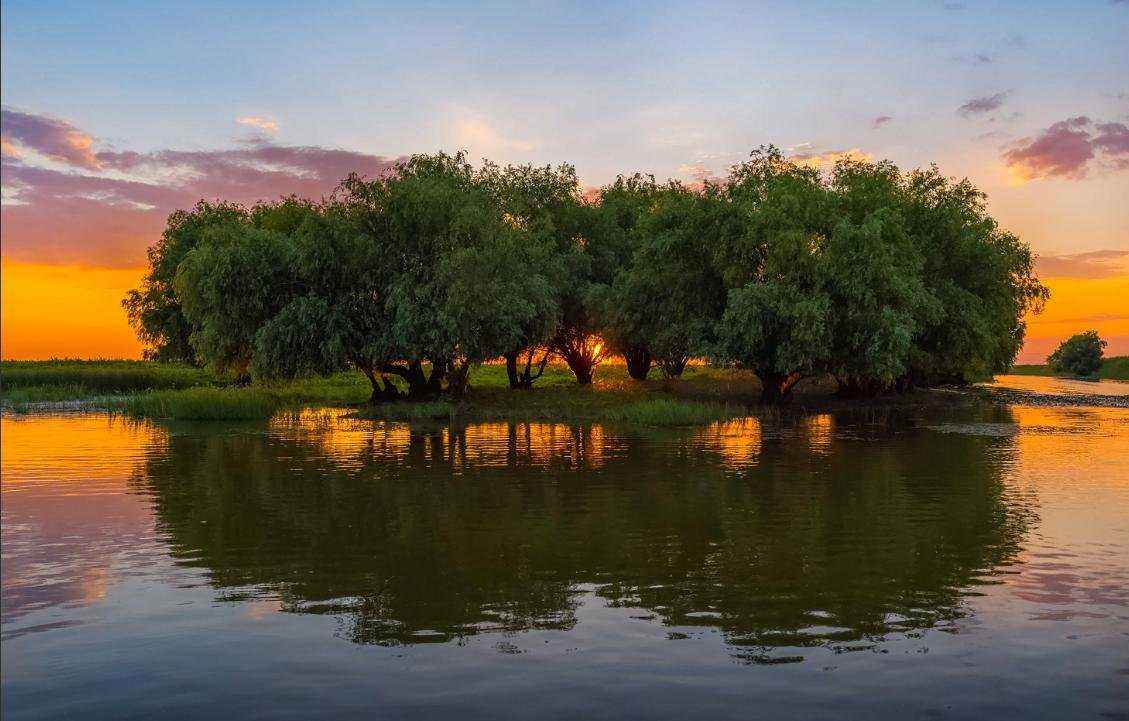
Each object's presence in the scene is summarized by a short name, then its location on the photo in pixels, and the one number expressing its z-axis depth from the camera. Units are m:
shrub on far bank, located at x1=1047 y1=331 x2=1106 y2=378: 120.62
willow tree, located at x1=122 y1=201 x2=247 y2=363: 81.19
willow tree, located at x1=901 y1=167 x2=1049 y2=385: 65.00
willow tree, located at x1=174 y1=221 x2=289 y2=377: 55.31
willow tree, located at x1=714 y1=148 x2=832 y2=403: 52.31
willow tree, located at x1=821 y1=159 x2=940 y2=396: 52.25
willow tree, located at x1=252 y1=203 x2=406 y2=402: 53.12
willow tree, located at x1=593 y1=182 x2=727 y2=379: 59.31
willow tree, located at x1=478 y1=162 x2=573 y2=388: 60.62
